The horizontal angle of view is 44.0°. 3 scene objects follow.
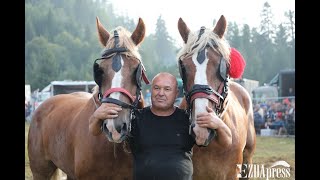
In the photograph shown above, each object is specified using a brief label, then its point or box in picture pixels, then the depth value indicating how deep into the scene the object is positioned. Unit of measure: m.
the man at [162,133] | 3.04
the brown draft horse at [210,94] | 3.03
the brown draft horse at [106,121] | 3.12
